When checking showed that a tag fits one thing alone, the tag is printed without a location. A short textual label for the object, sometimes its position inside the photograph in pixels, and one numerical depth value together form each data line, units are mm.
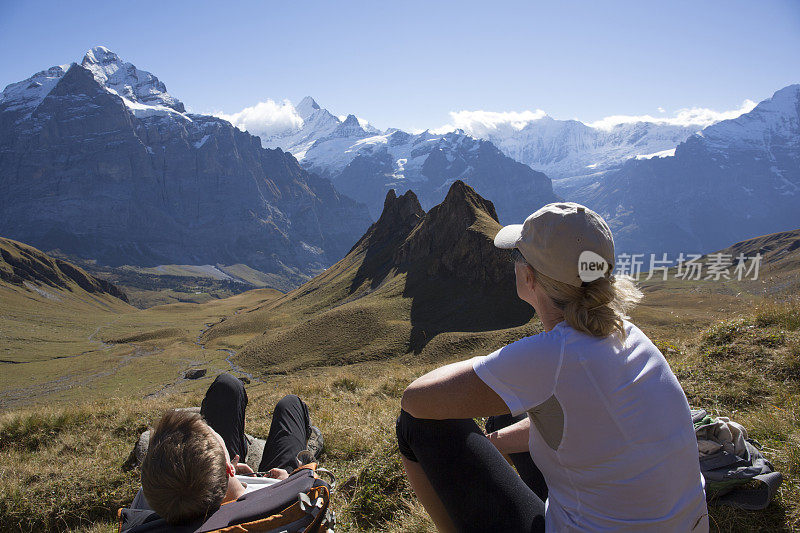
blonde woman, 2270
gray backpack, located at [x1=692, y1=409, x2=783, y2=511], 3766
